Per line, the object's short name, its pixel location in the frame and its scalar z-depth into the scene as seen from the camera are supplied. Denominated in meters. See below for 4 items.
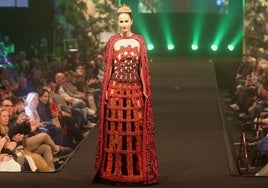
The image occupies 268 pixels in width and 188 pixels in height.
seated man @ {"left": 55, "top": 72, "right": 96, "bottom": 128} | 12.80
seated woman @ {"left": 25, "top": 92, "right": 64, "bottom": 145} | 10.38
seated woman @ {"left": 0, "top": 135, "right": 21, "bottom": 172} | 8.52
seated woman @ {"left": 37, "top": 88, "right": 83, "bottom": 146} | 10.99
